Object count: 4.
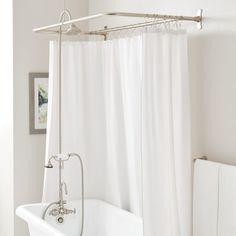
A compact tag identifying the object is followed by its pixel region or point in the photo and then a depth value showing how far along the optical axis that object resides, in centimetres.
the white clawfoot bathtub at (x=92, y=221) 365
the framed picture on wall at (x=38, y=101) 436
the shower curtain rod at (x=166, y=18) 322
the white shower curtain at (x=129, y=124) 313
